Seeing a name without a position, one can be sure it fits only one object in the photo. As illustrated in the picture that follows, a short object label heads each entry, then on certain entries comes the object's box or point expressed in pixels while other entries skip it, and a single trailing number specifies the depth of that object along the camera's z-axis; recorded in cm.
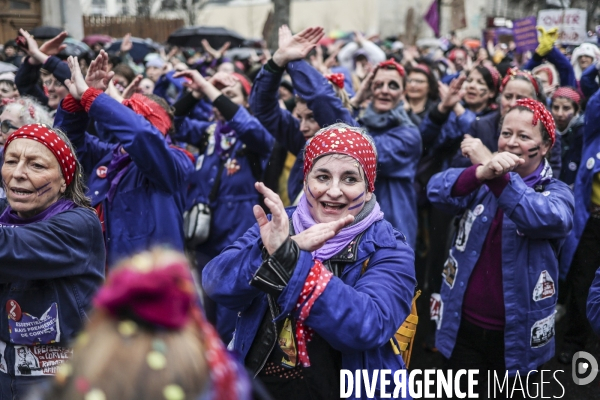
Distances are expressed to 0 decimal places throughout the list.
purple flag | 1638
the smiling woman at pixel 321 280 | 199
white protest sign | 888
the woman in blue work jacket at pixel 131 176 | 367
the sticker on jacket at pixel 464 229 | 364
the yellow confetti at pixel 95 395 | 94
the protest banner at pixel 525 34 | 923
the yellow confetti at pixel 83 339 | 99
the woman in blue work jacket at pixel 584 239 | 478
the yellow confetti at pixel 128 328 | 96
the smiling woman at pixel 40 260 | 248
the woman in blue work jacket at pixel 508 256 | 325
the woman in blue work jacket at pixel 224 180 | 468
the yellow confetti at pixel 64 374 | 100
